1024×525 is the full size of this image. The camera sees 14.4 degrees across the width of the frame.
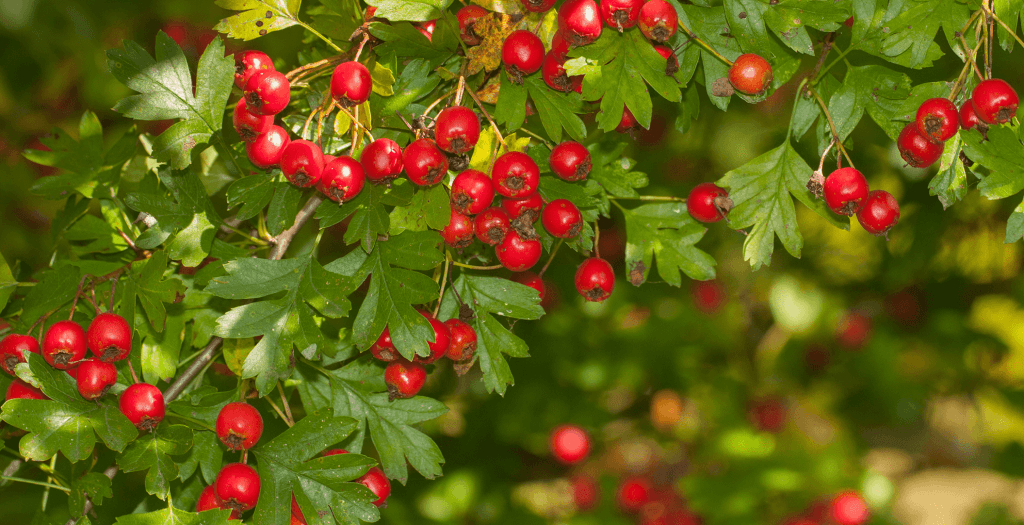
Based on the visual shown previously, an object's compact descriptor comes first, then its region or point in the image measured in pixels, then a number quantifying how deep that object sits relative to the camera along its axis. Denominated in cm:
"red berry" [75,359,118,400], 100
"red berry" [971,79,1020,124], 98
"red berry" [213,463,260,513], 100
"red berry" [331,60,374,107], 99
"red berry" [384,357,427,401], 102
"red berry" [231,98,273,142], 99
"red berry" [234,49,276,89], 100
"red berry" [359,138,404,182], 99
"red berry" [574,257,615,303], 103
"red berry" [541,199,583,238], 101
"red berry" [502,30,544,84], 99
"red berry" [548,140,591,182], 100
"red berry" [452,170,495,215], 100
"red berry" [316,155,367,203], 99
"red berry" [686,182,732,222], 103
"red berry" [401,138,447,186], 99
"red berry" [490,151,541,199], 100
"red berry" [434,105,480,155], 99
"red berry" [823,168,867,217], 100
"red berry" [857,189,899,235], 101
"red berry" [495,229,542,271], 101
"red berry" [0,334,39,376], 101
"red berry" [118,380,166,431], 100
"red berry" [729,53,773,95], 100
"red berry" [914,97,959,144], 99
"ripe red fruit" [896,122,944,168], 100
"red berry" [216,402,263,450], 100
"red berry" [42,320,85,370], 100
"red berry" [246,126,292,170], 99
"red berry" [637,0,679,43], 99
